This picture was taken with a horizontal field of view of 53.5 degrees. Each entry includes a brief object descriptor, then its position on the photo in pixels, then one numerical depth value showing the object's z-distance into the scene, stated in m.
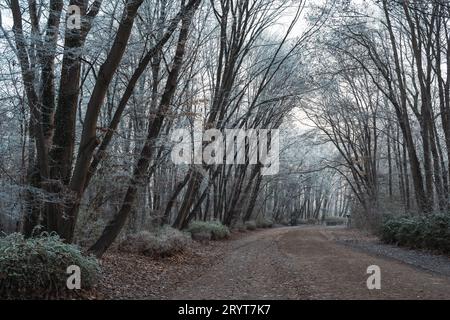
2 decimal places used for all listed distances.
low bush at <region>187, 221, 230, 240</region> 18.58
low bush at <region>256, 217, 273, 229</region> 35.06
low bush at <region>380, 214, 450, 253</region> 12.42
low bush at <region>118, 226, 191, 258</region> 11.45
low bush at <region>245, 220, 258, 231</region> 30.39
